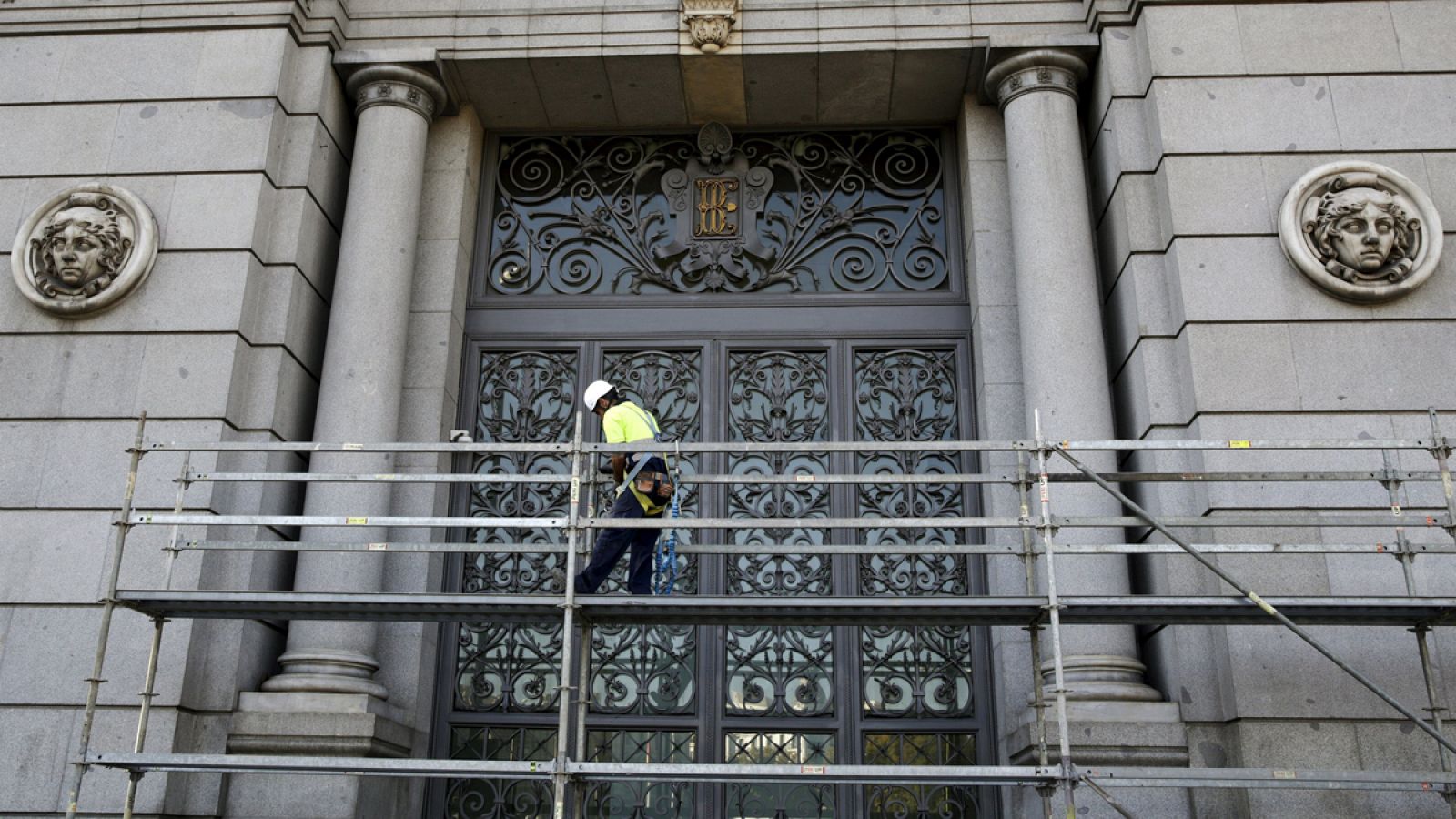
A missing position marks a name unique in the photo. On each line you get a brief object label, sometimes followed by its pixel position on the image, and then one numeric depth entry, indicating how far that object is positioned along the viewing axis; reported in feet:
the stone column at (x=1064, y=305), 33.42
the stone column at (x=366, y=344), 34.78
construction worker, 30.68
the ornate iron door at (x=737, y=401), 37.17
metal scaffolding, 26.86
